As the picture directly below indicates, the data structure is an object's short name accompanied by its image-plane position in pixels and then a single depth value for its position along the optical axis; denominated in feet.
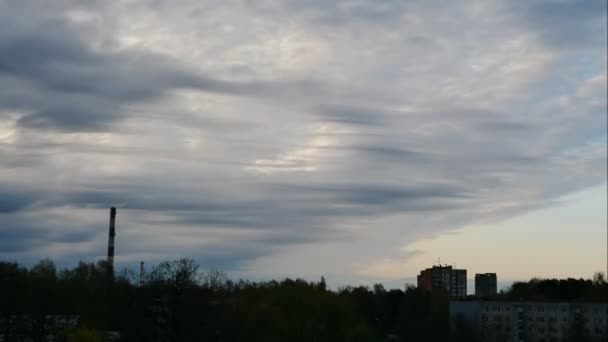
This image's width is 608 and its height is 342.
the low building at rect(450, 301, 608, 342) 362.53
